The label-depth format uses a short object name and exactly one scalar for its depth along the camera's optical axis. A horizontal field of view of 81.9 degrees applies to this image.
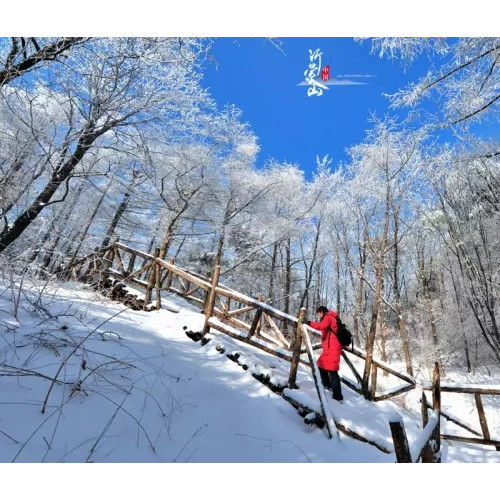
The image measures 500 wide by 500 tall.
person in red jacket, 4.71
